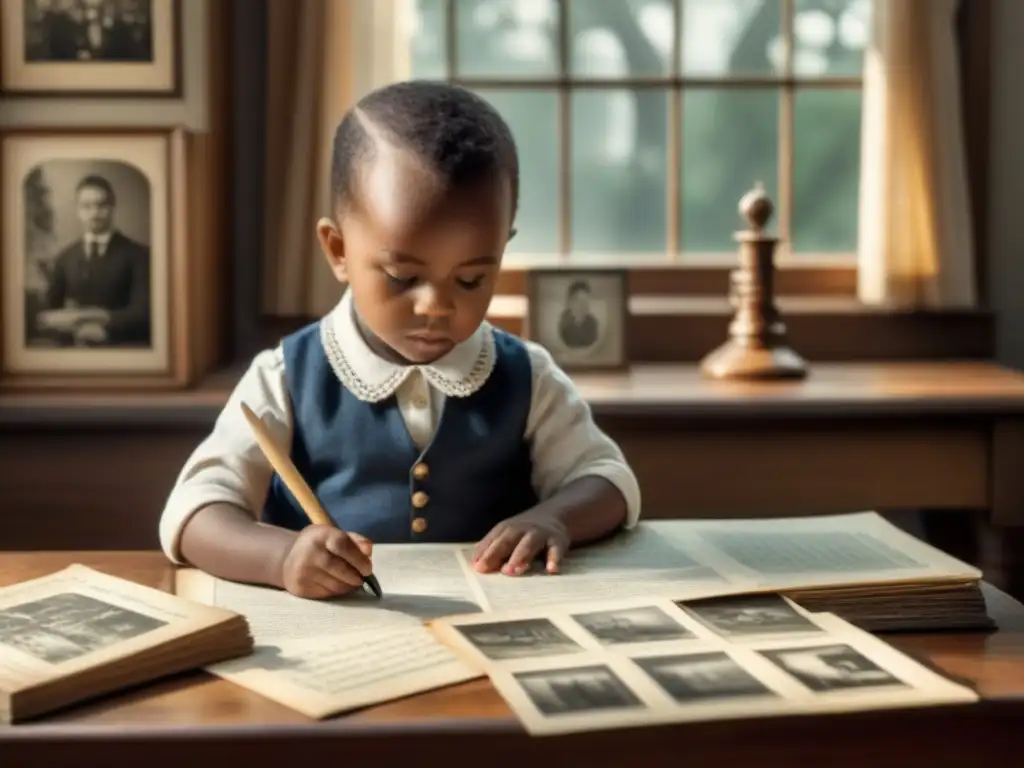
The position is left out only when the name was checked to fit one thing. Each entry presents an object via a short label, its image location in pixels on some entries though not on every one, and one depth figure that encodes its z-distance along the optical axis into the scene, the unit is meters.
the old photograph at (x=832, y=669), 0.95
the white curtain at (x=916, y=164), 2.68
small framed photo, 2.52
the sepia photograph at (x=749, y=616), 1.07
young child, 1.37
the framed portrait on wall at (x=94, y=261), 2.35
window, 2.90
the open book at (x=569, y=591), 0.98
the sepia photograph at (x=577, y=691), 0.89
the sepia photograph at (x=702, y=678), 0.92
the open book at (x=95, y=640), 0.92
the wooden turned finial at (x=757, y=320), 2.46
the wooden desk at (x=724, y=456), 2.21
